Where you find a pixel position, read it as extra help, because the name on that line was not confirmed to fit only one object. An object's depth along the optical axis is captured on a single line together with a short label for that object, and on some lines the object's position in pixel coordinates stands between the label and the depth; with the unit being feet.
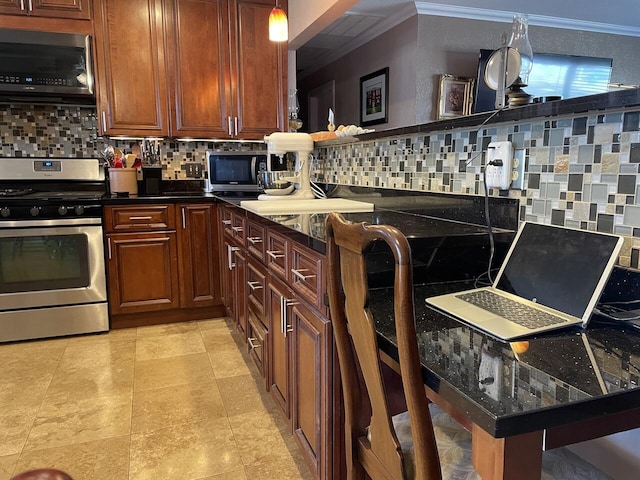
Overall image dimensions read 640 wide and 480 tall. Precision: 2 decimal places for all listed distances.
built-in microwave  9.40
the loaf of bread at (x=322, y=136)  9.16
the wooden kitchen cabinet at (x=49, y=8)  9.50
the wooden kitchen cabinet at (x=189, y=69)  10.24
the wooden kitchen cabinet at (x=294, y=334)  4.30
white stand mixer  8.58
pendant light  7.95
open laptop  3.08
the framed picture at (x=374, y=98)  13.94
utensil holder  10.43
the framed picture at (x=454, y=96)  12.46
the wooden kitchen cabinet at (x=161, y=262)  9.80
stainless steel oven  9.02
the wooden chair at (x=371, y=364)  2.35
